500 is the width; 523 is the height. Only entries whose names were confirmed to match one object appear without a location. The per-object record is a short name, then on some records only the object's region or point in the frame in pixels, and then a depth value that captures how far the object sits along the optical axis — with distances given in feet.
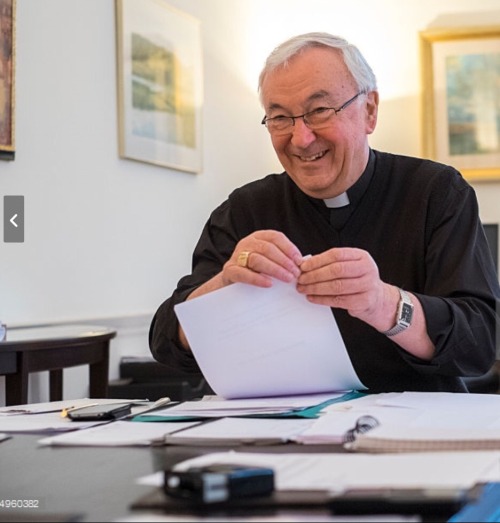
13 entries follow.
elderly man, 6.02
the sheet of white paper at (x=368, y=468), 3.04
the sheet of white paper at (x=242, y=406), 5.09
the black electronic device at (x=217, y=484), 2.90
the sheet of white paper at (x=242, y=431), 4.19
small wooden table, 10.27
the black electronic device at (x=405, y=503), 2.73
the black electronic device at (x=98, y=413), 5.06
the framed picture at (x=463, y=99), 19.85
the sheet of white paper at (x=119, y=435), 4.32
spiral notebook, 3.77
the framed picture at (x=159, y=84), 14.26
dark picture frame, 11.64
